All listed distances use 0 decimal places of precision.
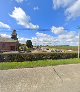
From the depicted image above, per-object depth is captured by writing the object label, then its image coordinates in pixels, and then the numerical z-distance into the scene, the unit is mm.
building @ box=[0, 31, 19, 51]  19405
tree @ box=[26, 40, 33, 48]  32144
